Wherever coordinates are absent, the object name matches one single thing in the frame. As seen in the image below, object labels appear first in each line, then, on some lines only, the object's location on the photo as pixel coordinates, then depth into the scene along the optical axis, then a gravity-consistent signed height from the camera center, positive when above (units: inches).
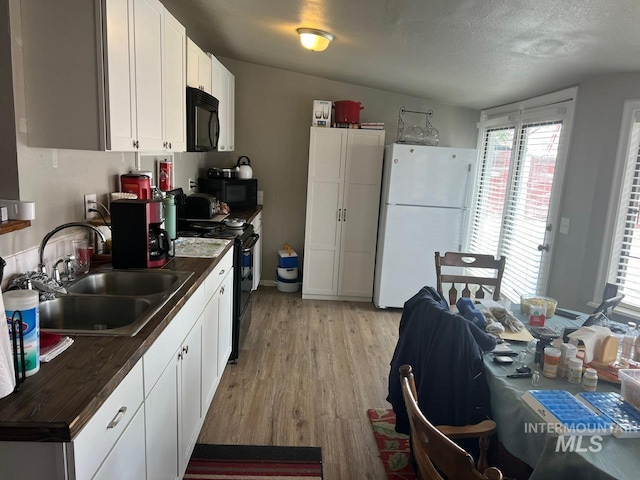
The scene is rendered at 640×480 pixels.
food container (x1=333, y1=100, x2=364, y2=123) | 174.7 +24.4
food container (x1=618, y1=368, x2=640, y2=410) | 55.0 -24.2
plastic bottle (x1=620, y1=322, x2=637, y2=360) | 68.6 -23.7
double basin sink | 66.4 -22.3
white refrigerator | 169.5 -12.7
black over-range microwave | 118.1 +12.6
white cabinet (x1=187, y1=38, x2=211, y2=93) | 117.5 +27.2
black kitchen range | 123.0 -18.6
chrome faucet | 68.5 -13.0
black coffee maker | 81.8 -12.7
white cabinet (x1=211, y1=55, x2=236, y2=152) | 150.8 +25.0
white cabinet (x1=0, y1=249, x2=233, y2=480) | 38.6 -29.7
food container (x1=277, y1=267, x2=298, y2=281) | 194.7 -43.8
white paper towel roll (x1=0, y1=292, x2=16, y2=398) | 39.4 -18.4
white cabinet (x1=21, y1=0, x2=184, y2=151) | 66.2 +13.1
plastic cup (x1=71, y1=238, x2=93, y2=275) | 79.4 -17.4
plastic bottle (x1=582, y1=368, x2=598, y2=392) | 59.7 -25.4
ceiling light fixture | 118.7 +35.6
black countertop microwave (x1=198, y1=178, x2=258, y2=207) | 173.9 -8.7
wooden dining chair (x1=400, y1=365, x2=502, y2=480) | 37.6 -24.0
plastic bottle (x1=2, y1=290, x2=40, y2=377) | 43.4 -15.4
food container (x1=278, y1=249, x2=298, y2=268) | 193.9 -38.0
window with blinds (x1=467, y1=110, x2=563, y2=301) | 130.1 -4.2
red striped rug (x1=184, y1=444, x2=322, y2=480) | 84.2 -56.5
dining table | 45.6 -27.6
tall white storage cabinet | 175.6 -15.4
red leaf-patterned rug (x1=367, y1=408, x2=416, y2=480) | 87.0 -56.0
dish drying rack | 179.2 +17.9
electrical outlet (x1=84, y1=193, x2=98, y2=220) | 87.9 -8.8
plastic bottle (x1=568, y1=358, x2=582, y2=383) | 61.8 -25.0
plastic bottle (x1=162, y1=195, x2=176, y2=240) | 101.0 -10.9
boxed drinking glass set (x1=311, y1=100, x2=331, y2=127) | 176.2 +23.1
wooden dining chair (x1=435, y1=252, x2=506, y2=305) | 108.7 -20.9
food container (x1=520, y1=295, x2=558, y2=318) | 87.5 -23.1
